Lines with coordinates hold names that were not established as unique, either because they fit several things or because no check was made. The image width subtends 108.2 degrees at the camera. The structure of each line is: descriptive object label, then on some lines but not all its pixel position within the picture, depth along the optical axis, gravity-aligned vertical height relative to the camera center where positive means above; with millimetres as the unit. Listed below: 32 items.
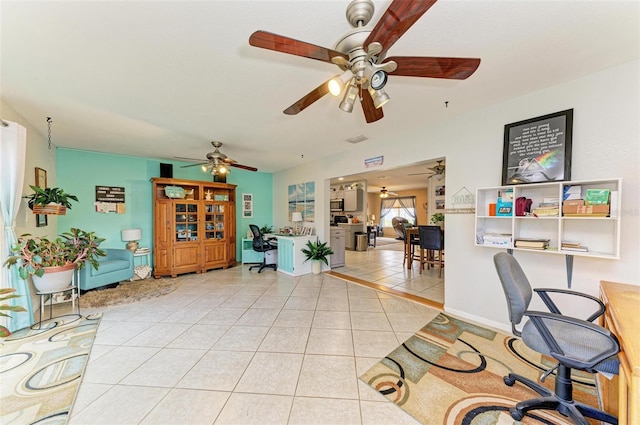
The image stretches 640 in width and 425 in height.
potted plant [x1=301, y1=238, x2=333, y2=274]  4878 -957
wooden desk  921 -626
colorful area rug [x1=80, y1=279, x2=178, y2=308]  3422 -1403
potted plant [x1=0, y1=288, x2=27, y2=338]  1450 -639
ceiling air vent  3761 +1152
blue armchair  3533 -1032
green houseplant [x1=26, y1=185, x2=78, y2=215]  2742 +66
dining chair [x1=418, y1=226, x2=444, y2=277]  4676 -666
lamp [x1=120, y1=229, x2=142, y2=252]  4477 -582
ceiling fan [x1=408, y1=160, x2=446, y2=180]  4945 +832
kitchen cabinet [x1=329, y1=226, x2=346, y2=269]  5516 -914
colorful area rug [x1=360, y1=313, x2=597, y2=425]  1528 -1351
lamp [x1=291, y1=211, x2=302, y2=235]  5504 -246
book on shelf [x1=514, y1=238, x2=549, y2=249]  2244 -339
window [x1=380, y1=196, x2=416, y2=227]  10938 -45
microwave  8752 +148
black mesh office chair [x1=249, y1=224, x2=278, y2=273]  5199 -960
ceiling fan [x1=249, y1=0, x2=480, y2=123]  1133 +884
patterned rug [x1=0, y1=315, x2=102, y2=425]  1543 -1374
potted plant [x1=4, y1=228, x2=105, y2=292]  2500 -606
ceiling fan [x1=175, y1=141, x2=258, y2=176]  3803 +752
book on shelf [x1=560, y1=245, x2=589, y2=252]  2073 -357
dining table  5330 -700
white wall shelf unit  1970 -156
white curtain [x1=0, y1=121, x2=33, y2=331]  2398 +113
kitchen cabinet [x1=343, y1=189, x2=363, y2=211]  8281 +291
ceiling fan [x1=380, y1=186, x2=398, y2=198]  9731 +709
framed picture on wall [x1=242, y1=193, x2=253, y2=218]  6293 +68
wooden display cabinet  4762 -418
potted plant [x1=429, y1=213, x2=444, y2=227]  5432 -249
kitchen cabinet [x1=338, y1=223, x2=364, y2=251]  8046 -809
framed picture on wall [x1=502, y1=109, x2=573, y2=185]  2193 +603
